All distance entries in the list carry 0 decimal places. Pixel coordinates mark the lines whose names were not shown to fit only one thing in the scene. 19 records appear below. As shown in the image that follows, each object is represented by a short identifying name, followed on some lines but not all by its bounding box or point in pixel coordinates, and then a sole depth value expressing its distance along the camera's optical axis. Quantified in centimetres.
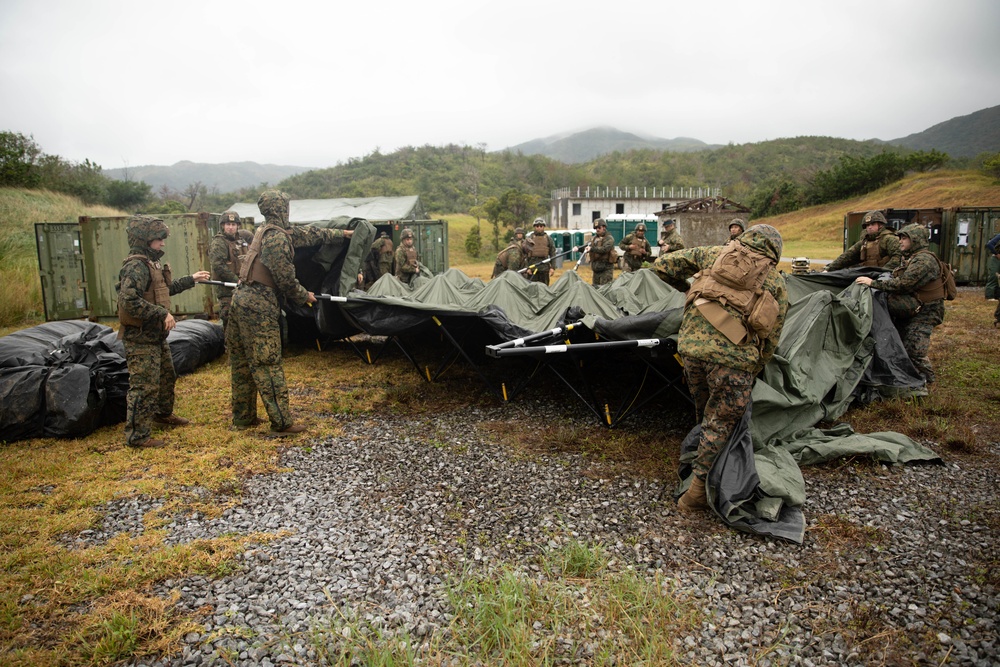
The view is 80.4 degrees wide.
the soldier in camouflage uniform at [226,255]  729
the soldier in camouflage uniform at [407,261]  963
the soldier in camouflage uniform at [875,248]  628
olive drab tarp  346
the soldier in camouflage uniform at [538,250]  1070
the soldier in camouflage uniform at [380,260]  1022
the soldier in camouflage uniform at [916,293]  558
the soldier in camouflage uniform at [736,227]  781
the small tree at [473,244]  3053
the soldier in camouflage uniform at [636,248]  972
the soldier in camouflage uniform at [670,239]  885
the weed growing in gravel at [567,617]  244
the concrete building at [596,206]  4206
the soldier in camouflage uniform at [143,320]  467
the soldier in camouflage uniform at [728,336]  350
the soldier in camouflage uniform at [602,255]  1000
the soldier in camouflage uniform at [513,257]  1044
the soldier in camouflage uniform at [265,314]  484
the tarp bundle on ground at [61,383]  481
